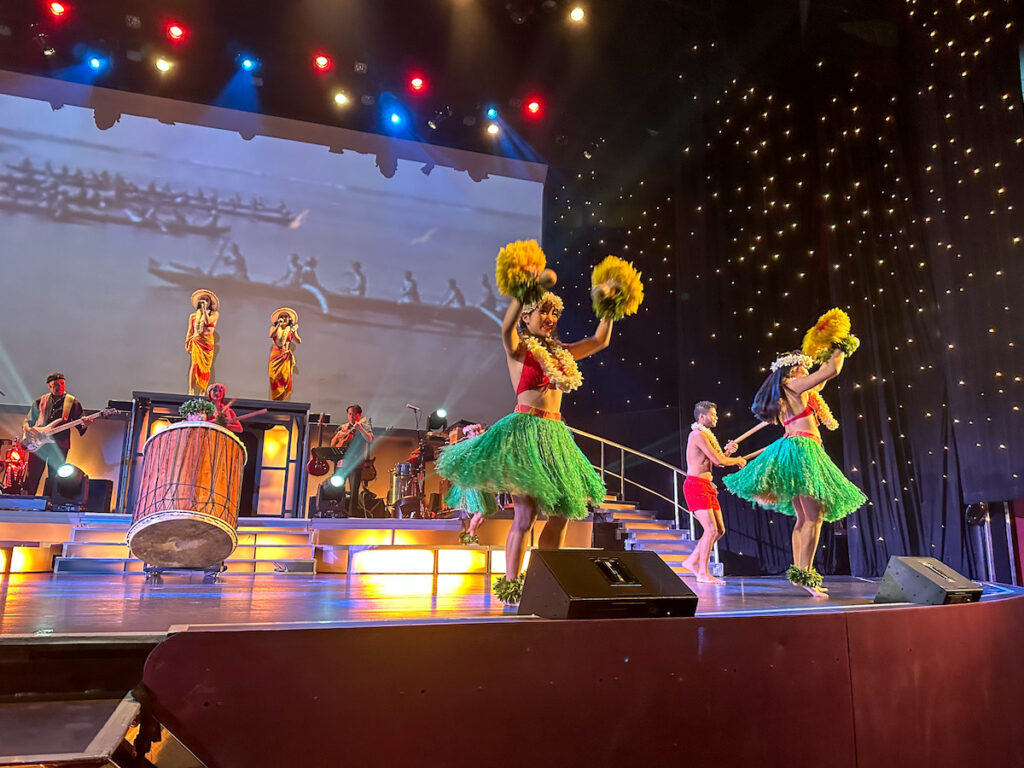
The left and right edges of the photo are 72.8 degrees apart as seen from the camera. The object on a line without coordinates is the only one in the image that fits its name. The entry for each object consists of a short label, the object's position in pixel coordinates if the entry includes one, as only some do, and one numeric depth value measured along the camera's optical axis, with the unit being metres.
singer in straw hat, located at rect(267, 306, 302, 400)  9.91
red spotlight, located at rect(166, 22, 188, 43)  8.96
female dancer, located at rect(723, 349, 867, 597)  4.38
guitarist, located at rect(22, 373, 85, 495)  7.75
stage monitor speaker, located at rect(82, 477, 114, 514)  8.11
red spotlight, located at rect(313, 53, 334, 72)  9.55
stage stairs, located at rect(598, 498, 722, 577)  7.60
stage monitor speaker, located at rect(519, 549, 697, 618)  2.25
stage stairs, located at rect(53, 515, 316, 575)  6.02
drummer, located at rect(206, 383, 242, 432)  8.17
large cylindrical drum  4.56
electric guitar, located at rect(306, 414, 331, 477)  8.94
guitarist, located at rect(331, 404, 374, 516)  9.04
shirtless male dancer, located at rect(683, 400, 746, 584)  5.97
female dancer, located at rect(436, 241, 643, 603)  3.06
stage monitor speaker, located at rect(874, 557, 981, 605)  3.03
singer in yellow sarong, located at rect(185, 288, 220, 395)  9.56
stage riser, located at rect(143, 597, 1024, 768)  1.78
